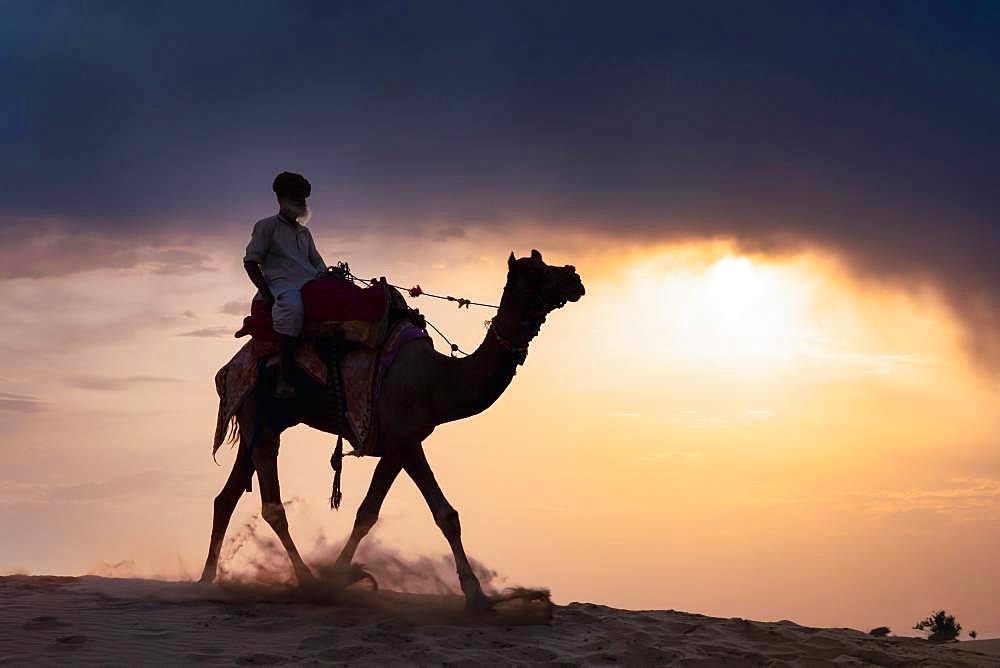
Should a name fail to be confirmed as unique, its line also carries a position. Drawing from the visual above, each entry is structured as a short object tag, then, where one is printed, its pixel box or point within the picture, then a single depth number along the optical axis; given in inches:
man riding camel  396.2
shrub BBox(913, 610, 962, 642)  498.6
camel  359.9
